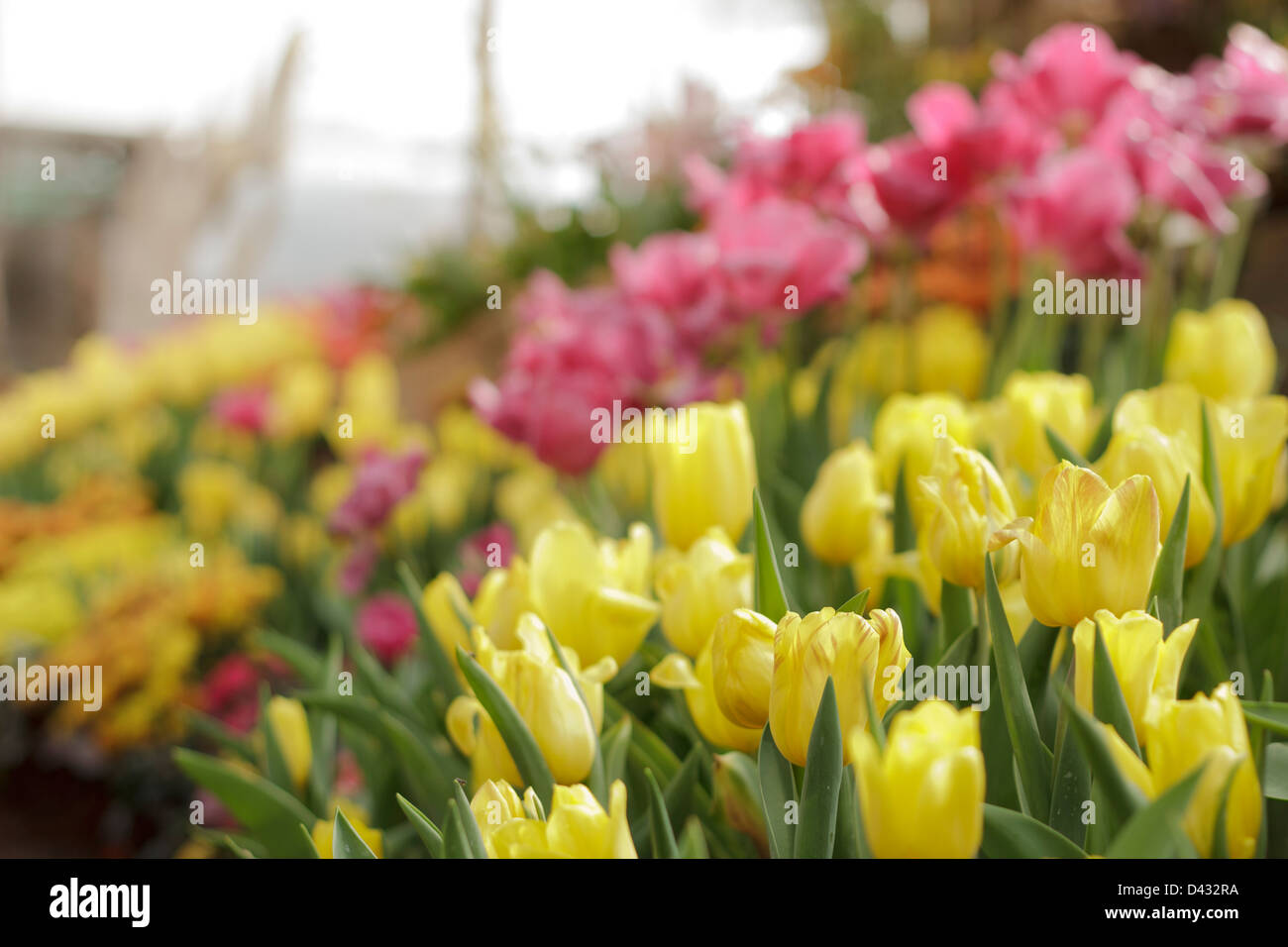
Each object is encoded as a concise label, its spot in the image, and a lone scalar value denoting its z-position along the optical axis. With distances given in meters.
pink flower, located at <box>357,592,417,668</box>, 1.22
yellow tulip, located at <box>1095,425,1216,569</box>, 0.44
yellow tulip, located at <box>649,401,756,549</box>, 0.59
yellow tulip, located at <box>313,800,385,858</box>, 0.49
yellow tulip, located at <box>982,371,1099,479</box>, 0.57
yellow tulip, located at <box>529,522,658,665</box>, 0.50
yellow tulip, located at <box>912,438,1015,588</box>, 0.42
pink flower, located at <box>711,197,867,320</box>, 0.98
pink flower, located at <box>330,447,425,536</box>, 1.16
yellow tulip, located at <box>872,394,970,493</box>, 0.59
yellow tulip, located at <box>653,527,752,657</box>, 0.48
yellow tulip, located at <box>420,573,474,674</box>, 0.58
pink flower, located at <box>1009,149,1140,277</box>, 0.92
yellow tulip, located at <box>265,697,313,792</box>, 0.62
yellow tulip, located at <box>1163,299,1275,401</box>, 0.68
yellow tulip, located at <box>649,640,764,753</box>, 0.44
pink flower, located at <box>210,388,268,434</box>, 2.06
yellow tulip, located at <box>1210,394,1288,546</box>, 0.49
